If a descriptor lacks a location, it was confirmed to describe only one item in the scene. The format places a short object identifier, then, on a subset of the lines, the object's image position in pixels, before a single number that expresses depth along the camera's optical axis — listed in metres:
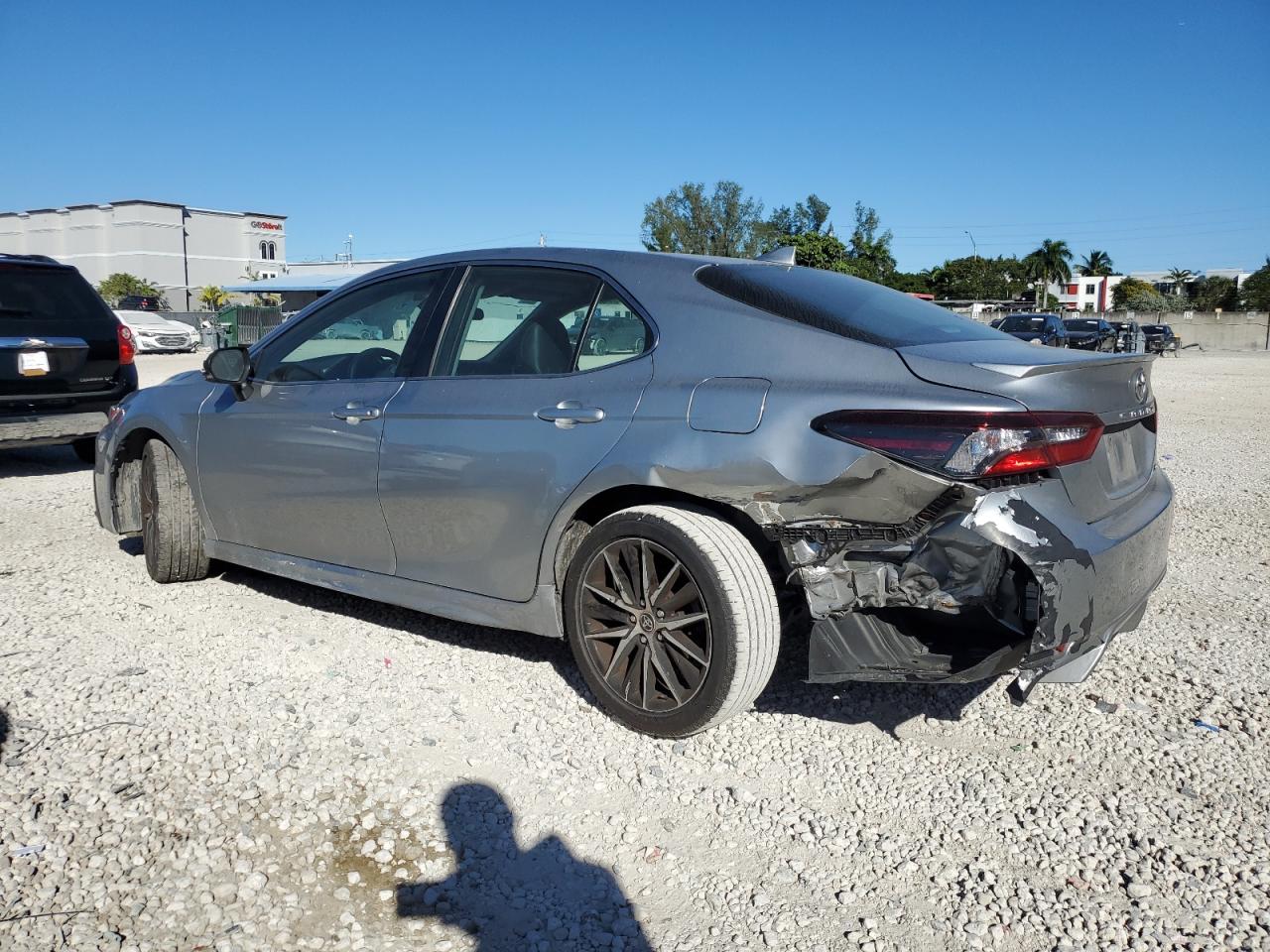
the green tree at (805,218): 81.25
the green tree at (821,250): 65.25
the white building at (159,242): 89.06
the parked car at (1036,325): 33.22
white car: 28.61
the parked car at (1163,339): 39.90
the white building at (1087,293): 107.31
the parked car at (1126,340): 21.90
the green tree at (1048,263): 100.94
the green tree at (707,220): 82.56
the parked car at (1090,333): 33.03
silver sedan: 2.71
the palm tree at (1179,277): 100.41
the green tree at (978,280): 85.19
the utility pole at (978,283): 84.50
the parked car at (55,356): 7.52
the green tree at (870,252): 74.01
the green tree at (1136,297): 80.03
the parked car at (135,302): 43.53
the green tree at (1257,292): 69.93
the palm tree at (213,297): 73.69
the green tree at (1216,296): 76.62
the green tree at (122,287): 80.81
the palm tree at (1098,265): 119.69
